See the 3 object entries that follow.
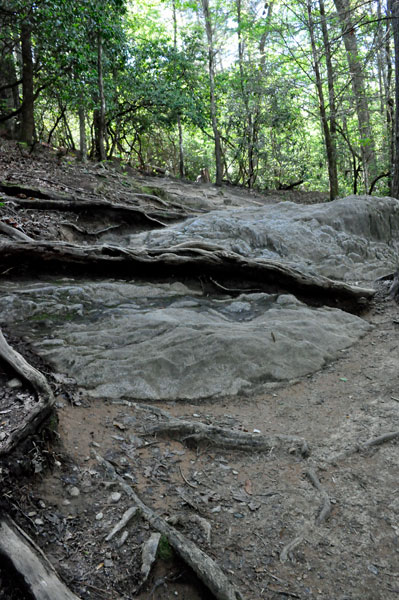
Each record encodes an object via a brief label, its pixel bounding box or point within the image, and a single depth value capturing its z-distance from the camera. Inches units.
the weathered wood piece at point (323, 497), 104.0
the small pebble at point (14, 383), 113.9
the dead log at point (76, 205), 287.7
